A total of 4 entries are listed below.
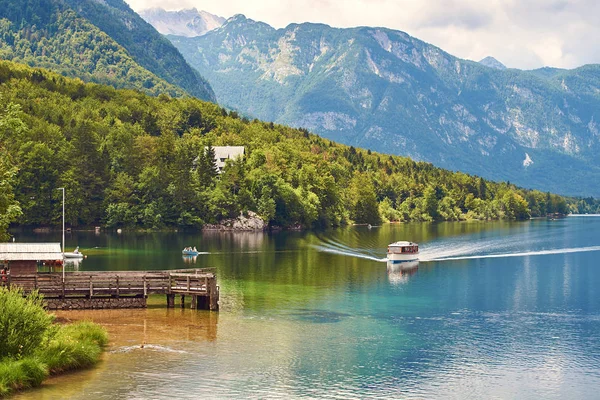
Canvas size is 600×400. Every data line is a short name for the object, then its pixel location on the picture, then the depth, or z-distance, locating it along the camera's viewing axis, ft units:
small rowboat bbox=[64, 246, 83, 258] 383.18
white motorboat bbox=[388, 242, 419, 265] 416.50
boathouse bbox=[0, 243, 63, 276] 226.17
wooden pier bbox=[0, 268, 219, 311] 228.22
